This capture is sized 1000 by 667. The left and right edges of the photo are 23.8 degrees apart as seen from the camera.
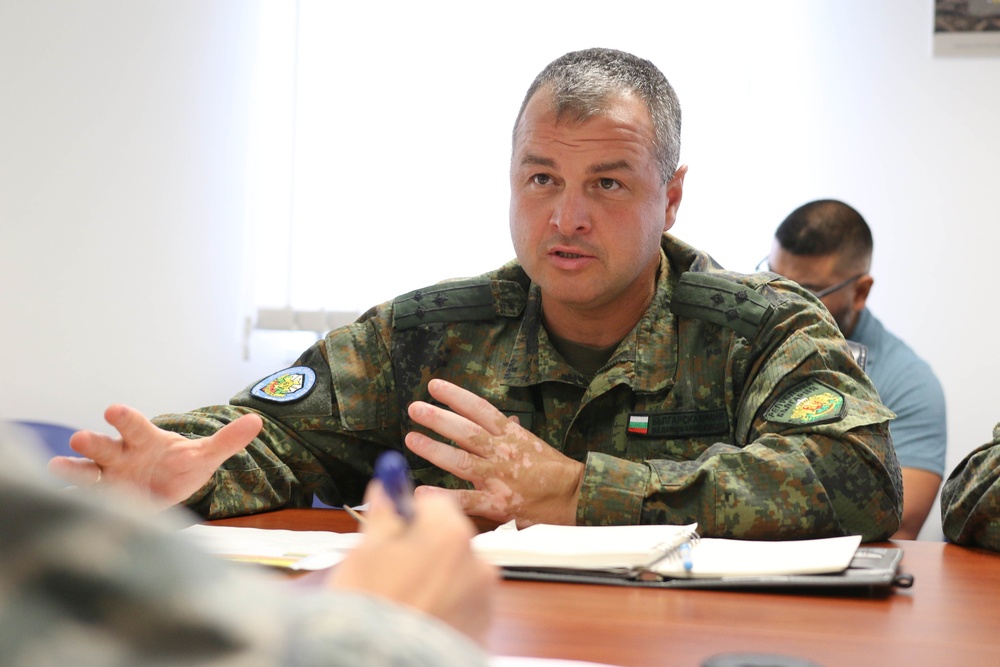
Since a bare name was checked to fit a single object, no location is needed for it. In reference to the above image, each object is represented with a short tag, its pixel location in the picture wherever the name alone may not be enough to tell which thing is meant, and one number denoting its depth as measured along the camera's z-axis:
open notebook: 1.79
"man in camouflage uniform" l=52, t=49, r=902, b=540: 1.98
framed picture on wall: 2.93
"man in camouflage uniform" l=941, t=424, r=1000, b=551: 1.97
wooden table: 1.54
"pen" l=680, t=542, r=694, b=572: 1.81
